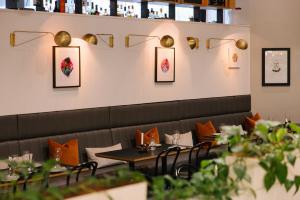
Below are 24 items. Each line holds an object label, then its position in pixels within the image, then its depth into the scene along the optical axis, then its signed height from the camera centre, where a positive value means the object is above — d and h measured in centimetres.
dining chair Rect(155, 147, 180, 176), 734 -114
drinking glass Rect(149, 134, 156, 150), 778 -96
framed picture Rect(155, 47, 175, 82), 935 +21
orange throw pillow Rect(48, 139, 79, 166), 749 -101
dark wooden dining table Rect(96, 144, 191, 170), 714 -103
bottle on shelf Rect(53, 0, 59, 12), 820 +102
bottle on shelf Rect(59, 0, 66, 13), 823 +103
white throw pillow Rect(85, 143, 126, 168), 800 -114
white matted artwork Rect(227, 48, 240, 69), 1070 +34
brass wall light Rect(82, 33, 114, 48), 805 +55
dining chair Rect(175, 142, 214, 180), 744 -128
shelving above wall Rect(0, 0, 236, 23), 825 +116
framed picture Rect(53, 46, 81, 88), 786 +14
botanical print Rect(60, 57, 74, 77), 796 +15
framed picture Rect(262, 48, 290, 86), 1143 +20
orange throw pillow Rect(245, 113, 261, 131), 1054 -84
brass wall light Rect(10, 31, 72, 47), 766 +53
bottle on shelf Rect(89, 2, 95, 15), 873 +105
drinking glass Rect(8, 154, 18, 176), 612 -103
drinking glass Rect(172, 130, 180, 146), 841 -92
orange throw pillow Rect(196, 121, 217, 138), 970 -91
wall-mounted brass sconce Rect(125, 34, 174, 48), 925 +60
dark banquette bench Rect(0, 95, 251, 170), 738 -70
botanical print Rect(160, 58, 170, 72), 945 +19
